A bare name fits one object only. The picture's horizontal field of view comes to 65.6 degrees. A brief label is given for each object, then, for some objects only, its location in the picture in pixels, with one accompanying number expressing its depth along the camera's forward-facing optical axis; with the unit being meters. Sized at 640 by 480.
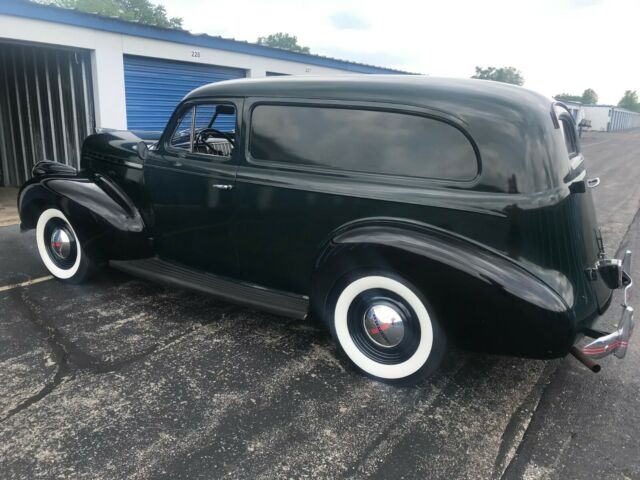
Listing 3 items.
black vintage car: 2.62
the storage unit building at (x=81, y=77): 8.22
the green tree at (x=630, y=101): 119.94
